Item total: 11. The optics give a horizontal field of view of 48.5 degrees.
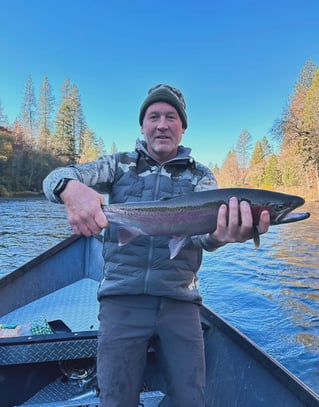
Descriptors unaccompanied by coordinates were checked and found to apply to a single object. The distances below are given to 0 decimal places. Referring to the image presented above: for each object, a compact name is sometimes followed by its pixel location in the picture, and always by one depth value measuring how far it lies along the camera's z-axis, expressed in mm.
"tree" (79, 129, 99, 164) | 78550
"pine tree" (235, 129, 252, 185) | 91062
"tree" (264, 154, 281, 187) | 53969
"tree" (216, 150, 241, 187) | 90650
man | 2041
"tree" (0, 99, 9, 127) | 57762
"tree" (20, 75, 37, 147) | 68875
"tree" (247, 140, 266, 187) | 64500
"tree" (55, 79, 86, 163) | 66938
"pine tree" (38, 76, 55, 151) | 68250
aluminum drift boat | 2688
